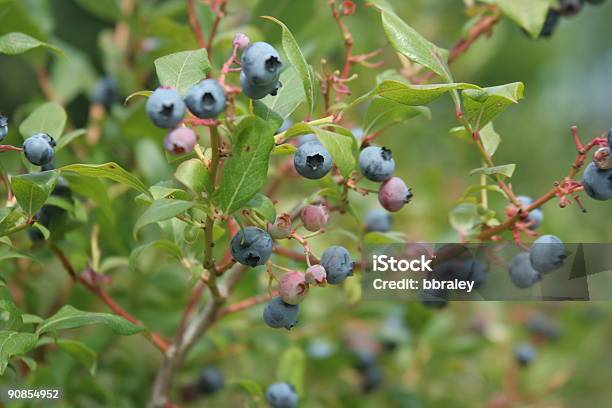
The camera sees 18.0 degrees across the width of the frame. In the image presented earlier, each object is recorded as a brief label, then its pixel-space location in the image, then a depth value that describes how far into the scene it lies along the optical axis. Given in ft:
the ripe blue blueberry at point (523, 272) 1.97
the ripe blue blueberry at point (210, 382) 2.33
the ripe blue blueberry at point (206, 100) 1.70
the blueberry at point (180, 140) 1.77
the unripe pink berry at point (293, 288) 1.83
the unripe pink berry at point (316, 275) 1.81
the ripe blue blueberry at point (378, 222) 2.16
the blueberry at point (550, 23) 2.25
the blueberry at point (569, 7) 2.23
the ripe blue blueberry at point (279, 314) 1.84
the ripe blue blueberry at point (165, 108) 1.71
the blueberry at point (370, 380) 2.44
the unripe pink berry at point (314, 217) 1.88
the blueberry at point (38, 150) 1.83
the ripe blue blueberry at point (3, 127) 1.83
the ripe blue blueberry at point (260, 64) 1.72
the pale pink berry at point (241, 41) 1.77
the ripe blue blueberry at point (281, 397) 2.07
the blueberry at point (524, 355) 2.71
